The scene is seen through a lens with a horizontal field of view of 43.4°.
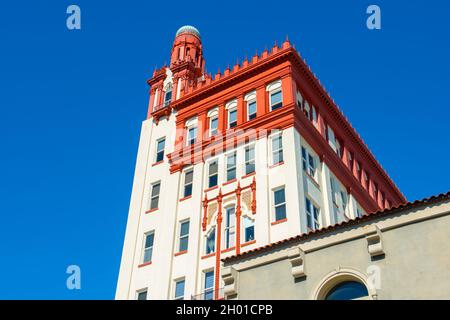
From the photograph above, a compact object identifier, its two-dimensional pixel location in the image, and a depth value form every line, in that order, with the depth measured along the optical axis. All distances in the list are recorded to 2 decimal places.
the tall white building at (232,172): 33.19
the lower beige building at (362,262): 16.05
